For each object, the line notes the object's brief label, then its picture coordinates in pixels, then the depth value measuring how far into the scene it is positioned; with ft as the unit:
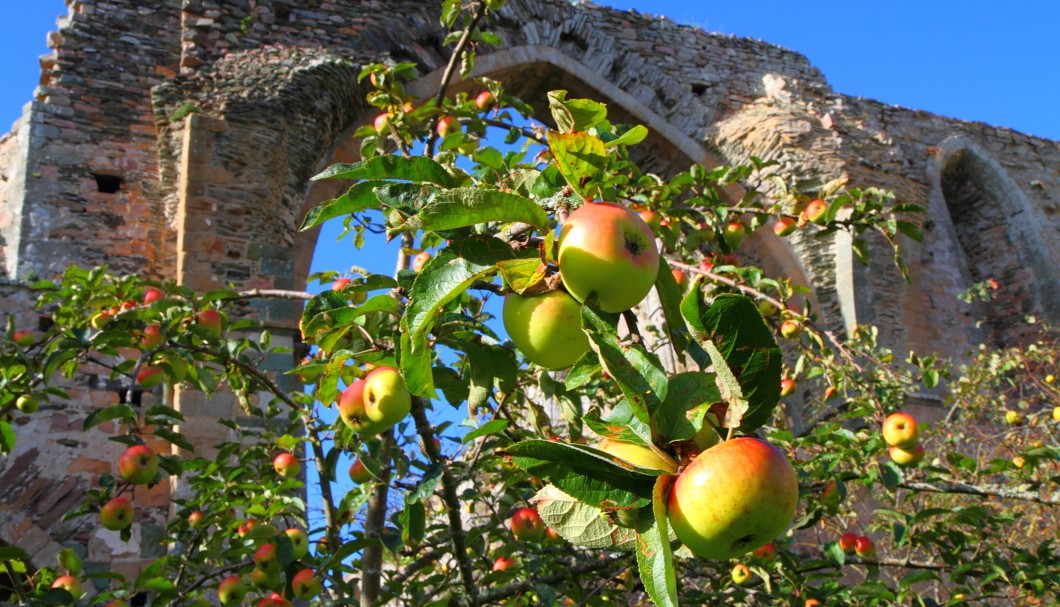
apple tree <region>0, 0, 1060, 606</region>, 2.95
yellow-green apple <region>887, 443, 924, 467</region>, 9.71
